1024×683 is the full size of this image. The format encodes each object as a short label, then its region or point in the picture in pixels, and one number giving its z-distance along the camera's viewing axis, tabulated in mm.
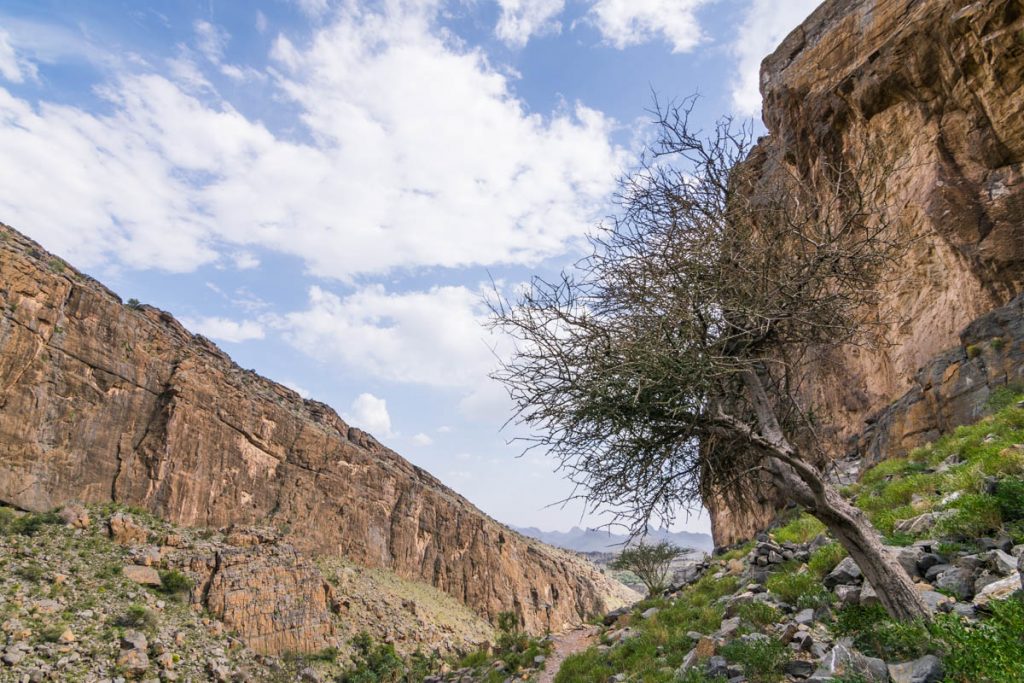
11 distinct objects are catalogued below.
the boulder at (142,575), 38719
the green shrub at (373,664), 40322
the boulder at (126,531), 42562
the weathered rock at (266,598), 42250
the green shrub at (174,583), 40153
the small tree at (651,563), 24906
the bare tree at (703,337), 5707
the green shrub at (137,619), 33938
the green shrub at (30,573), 33781
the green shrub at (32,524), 37647
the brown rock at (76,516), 40875
